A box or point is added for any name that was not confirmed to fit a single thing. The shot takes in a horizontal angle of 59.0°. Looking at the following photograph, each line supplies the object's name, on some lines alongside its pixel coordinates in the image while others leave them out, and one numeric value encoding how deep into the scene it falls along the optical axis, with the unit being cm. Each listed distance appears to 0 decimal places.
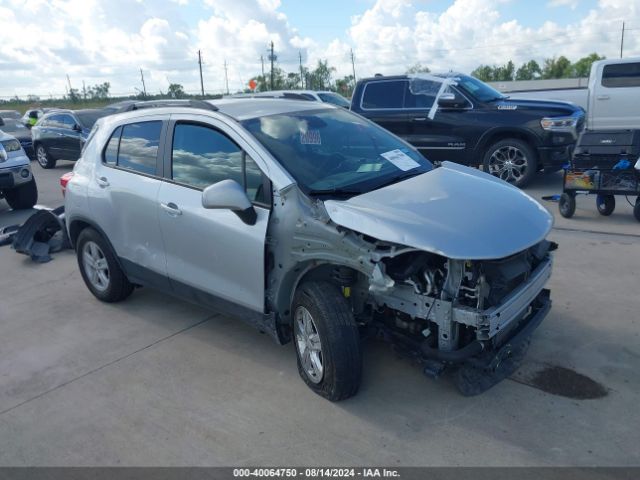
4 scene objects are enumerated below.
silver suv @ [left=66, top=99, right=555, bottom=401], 319
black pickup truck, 925
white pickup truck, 1143
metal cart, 712
